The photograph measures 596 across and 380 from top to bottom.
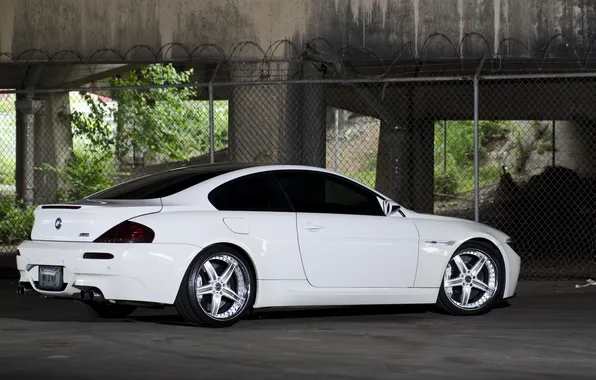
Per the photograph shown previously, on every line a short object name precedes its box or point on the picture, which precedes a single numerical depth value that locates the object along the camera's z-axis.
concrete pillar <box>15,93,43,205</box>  30.50
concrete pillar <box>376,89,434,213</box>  23.72
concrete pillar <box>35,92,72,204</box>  29.95
